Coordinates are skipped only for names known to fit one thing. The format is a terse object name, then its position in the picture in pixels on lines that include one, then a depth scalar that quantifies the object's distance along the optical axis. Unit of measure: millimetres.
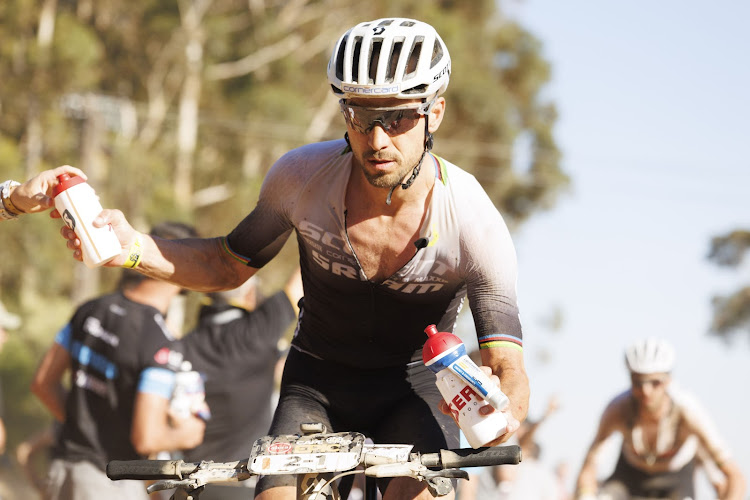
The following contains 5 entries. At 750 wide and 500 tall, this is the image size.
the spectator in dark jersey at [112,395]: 14336
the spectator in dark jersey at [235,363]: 15156
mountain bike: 7156
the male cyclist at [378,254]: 8414
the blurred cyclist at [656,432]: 17969
